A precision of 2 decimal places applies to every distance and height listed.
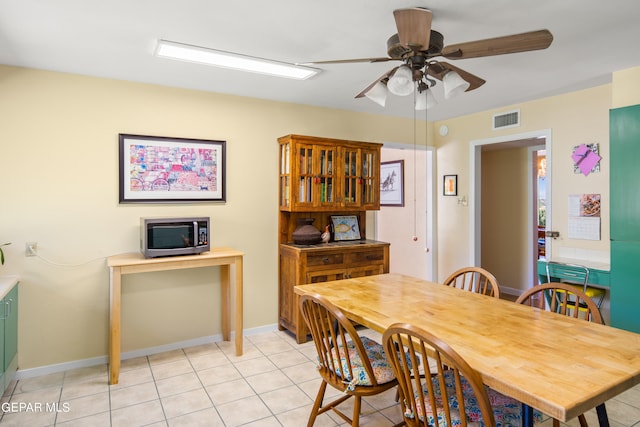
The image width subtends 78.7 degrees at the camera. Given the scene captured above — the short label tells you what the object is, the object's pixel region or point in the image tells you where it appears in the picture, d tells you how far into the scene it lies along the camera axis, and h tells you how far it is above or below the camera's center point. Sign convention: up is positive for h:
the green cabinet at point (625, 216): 2.97 -0.01
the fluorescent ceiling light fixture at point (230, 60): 2.66 +1.15
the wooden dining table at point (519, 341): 1.28 -0.54
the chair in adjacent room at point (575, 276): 3.39 -0.54
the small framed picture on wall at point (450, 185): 5.02 +0.39
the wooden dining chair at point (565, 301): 2.00 -0.49
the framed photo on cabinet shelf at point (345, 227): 4.34 -0.13
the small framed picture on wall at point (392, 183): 5.79 +0.49
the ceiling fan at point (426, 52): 1.81 +0.83
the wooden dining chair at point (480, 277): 2.55 -0.44
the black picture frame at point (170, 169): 3.38 +0.42
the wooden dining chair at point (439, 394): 1.35 -0.70
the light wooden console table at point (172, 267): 2.92 -0.48
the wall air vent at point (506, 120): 4.28 +1.07
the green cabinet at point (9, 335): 2.51 -0.83
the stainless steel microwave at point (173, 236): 3.12 -0.17
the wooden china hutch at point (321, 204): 3.79 +0.12
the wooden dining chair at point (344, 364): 1.90 -0.80
